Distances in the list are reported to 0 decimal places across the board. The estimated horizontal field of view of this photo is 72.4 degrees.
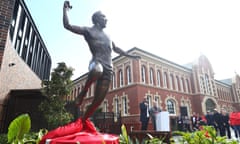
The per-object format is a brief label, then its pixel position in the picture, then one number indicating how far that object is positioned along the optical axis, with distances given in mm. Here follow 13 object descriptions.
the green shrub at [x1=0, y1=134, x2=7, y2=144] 3222
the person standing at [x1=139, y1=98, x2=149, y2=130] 8945
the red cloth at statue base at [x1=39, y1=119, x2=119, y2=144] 1882
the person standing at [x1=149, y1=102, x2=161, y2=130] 10273
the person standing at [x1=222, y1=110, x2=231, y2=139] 9441
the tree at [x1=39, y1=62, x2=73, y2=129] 8266
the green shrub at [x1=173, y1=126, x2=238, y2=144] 1954
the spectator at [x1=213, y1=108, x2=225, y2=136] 9314
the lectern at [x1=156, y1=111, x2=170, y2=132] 9466
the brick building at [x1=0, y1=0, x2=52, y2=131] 4475
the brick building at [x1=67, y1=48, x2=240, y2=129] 17516
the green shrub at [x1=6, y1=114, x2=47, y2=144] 1708
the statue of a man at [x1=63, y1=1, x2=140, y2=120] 2370
